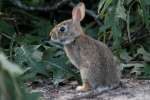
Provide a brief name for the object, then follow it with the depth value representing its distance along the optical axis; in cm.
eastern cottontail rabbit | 710
